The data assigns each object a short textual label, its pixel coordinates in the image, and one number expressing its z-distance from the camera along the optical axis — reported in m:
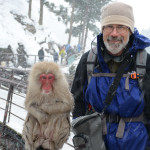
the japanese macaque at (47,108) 1.99
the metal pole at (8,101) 3.81
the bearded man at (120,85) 1.55
